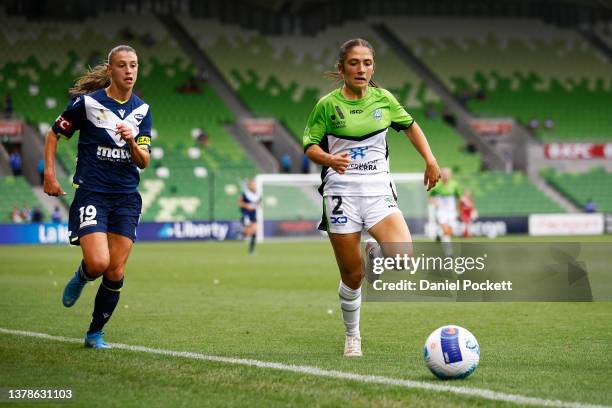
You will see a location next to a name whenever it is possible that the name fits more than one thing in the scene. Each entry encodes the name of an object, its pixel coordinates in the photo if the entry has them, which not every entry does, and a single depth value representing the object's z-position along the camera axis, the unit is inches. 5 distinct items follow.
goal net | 3361.2
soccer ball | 554.6
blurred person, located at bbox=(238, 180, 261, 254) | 2454.5
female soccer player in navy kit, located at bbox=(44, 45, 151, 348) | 675.4
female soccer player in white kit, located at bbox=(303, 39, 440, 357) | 664.4
